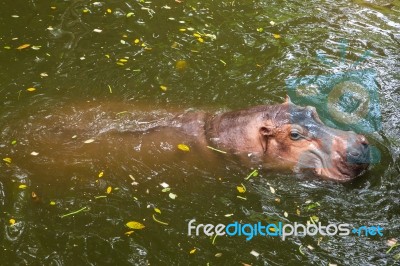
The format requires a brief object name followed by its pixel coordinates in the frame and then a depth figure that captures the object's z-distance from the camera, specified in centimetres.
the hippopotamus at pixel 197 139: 659
